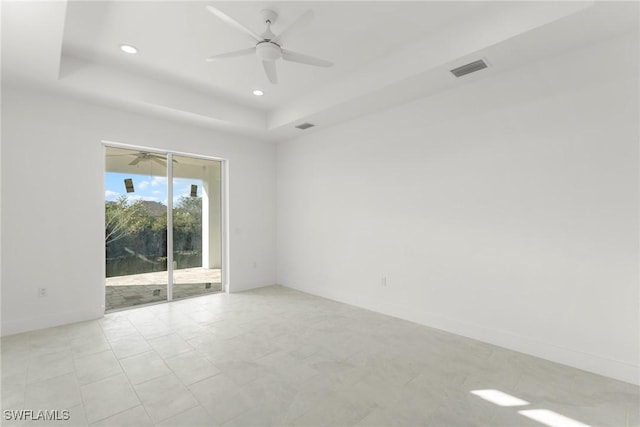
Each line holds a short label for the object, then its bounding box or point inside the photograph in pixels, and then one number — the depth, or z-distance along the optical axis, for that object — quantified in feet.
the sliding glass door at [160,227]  14.46
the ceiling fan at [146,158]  15.01
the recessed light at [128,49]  10.37
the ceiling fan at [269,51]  8.62
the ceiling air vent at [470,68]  9.73
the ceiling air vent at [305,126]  15.87
